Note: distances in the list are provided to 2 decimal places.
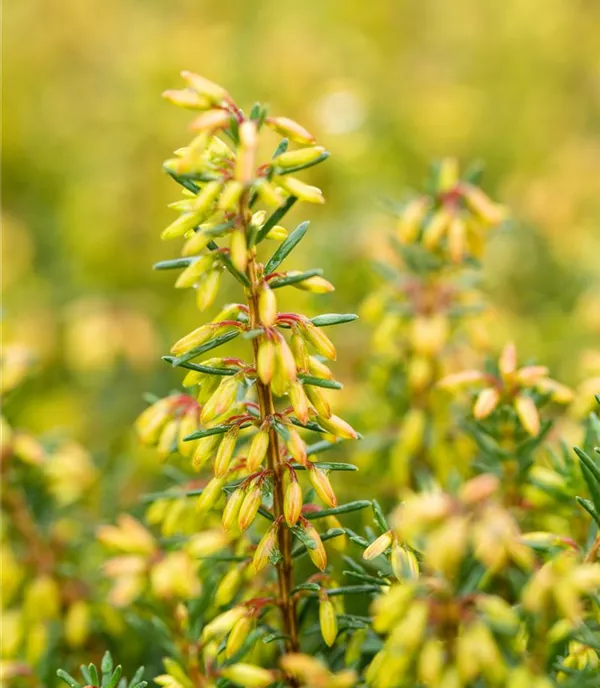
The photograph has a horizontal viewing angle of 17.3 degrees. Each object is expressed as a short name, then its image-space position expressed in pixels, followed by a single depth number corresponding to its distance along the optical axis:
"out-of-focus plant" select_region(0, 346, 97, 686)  0.24
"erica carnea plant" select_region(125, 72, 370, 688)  0.20
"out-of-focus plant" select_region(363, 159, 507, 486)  0.25
